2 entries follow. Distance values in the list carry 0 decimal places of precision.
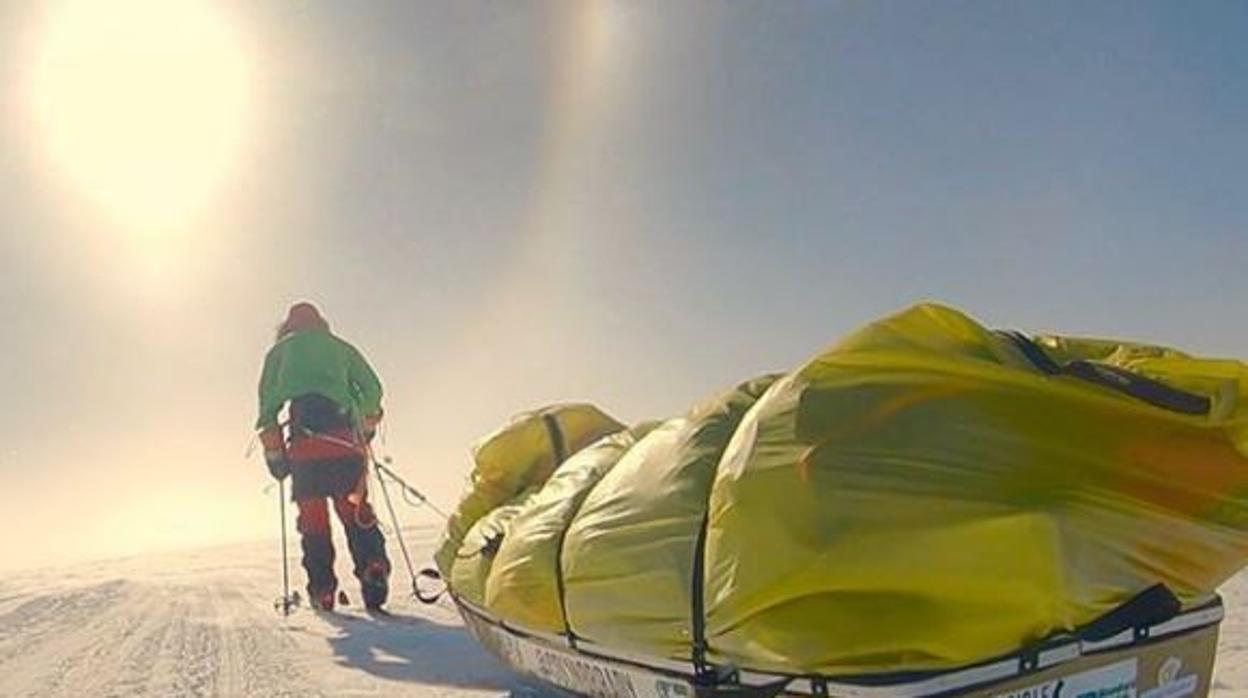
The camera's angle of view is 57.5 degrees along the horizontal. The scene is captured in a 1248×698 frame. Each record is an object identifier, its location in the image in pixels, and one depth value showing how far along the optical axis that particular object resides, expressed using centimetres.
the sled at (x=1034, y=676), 209
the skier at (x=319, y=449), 686
